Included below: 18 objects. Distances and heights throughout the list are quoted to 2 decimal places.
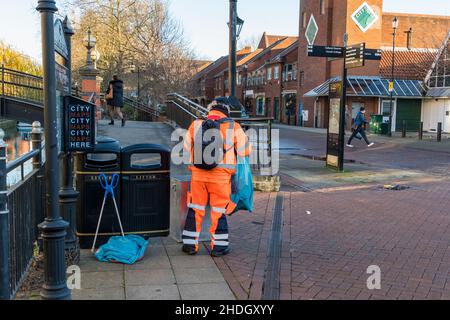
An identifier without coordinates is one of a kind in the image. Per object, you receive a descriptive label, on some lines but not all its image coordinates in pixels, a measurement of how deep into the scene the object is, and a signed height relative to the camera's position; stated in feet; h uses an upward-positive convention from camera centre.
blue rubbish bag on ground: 16.69 -4.67
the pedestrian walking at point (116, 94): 62.13 +2.86
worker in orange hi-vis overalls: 17.57 -2.05
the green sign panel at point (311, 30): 131.34 +24.02
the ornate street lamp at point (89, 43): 64.49 +9.80
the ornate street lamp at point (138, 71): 117.27 +11.21
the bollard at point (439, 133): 80.28 -2.41
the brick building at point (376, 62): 116.67 +14.37
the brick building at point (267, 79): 156.76 +14.83
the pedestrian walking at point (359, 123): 68.49 -0.67
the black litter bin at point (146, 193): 18.11 -2.89
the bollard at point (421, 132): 84.75 -2.40
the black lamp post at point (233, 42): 37.47 +5.84
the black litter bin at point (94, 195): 17.71 -2.89
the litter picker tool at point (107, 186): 17.61 -2.52
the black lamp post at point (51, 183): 11.81 -1.70
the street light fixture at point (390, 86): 93.20 +6.23
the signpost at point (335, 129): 40.98 -0.94
